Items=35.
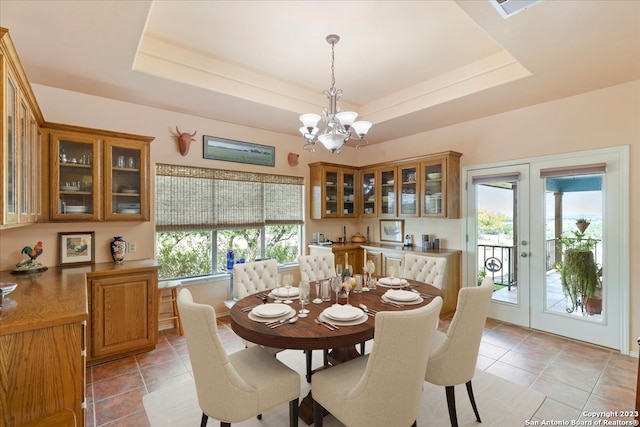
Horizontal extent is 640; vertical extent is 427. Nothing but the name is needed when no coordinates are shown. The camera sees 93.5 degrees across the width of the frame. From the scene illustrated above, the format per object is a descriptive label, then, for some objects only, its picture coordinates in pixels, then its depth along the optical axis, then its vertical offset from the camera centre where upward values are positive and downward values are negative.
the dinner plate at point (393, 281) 2.68 -0.63
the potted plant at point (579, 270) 3.29 -0.65
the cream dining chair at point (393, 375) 1.38 -0.78
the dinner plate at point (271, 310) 1.92 -0.64
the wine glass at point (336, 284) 2.19 -0.52
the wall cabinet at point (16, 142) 1.63 +0.48
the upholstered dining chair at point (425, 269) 3.07 -0.60
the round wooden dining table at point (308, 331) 1.64 -0.68
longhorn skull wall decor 3.77 +0.92
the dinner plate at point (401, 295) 2.26 -0.63
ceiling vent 1.88 +1.31
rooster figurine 2.74 -0.45
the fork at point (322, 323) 1.77 -0.67
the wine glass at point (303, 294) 2.03 -0.55
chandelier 2.51 +0.76
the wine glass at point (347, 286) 2.31 -0.56
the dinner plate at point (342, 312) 1.86 -0.64
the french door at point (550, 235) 3.11 -0.27
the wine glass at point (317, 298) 2.29 -0.67
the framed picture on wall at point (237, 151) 4.10 +0.89
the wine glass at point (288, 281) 2.36 -0.54
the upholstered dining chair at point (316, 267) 3.32 -0.61
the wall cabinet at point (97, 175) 2.90 +0.40
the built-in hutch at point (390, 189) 4.23 +0.39
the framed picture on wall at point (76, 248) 3.07 -0.36
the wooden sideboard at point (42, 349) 1.52 -0.71
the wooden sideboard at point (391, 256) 4.14 -0.67
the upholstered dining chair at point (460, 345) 1.84 -0.83
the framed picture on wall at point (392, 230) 5.05 -0.30
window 3.84 -0.06
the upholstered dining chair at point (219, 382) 1.55 -0.92
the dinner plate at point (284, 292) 2.41 -0.64
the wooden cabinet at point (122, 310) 2.82 -0.95
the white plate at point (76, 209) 2.97 +0.05
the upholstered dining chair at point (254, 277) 2.79 -0.62
